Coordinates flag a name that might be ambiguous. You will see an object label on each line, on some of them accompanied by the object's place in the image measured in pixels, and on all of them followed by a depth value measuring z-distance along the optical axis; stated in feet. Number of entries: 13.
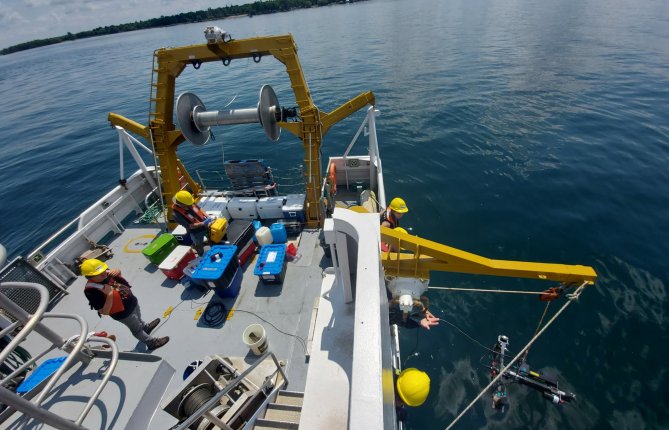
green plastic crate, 27.49
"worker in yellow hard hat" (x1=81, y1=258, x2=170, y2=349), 16.79
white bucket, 18.58
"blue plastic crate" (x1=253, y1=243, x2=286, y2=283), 24.24
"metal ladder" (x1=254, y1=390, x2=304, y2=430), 12.42
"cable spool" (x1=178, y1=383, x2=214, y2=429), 12.32
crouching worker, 19.94
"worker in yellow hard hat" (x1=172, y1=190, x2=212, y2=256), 25.62
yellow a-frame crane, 27.89
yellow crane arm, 15.43
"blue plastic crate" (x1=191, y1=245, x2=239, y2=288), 22.47
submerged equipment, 18.74
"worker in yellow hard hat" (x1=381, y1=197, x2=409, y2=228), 23.10
